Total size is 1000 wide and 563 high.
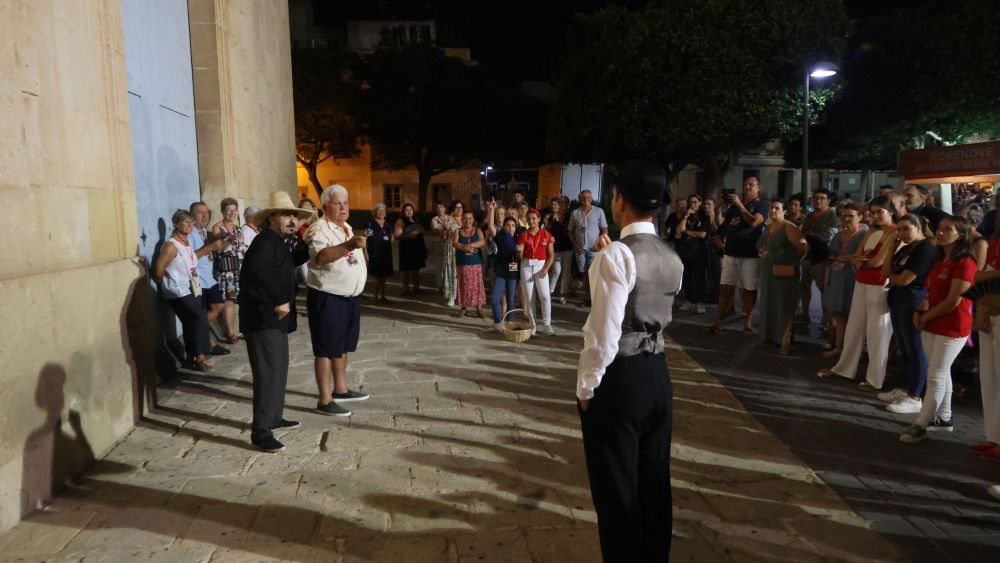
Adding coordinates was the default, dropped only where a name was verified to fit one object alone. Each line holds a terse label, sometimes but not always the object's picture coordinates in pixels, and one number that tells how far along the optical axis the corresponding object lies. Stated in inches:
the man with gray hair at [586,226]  414.0
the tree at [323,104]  1300.4
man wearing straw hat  174.1
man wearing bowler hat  99.4
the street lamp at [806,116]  579.5
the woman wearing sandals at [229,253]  288.8
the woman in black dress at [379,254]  425.4
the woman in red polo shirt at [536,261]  327.3
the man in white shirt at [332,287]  195.3
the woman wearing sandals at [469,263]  367.2
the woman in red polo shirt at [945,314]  176.7
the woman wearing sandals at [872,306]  222.2
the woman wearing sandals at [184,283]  241.8
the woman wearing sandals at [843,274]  260.2
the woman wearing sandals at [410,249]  444.8
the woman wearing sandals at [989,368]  166.2
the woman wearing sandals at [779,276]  281.4
